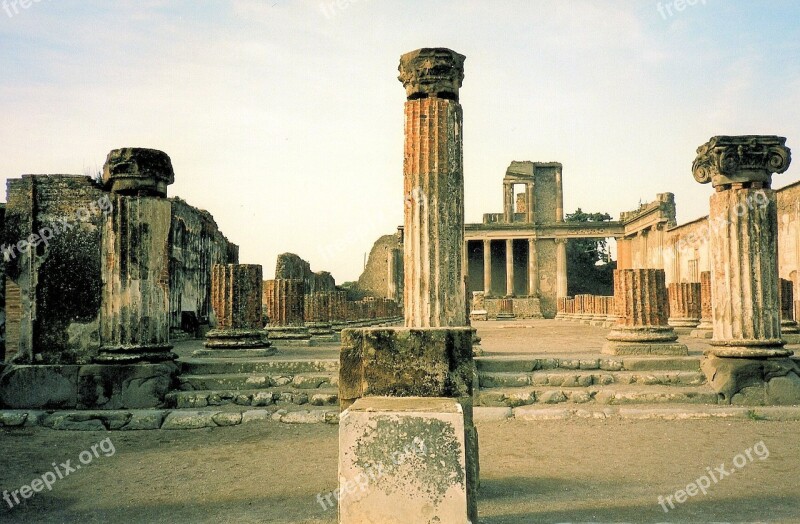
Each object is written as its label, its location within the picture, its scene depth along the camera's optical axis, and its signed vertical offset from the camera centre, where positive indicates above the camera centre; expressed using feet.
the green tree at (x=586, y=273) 149.48 +5.95
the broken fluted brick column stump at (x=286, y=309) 42.32 -0.55
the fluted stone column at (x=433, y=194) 24.35 +4.05
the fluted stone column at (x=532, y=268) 136.46 +6.57
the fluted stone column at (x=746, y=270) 23.08 +1.00
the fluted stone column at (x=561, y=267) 133.69 +6.59
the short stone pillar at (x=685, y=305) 47.80 -0.60
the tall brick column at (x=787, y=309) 38.60 -0.80
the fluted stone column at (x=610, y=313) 64.21 -1.58
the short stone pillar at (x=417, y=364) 11.32 -1.15
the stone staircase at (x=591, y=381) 23.27 -3.23
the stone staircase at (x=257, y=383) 23.94 -3.23
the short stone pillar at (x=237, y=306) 32.40 -0.23
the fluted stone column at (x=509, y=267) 137.08 +6.75
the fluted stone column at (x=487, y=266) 137.67 +7.17
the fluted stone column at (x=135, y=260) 24.23 +1.65
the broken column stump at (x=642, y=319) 29.94 -1.06
